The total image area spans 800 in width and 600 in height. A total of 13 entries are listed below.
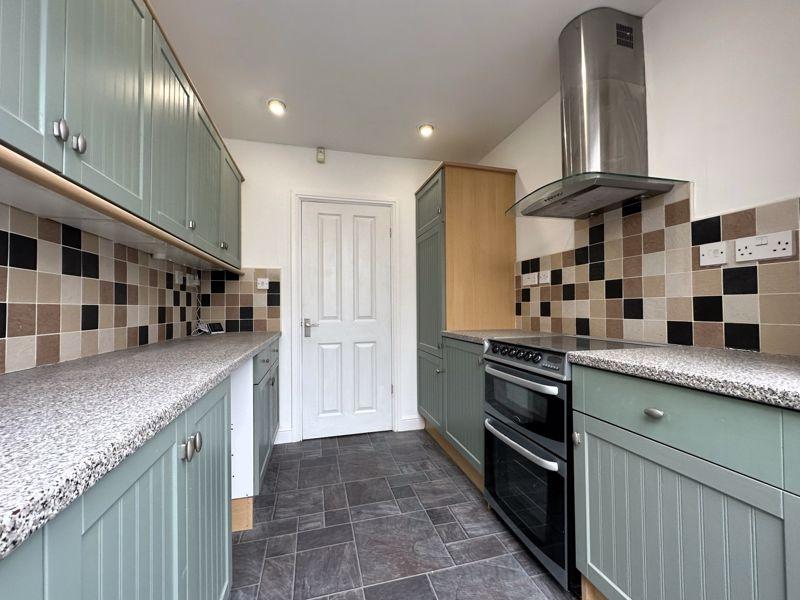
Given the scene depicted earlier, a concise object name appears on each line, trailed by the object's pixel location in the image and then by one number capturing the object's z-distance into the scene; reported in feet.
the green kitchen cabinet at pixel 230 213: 7.21
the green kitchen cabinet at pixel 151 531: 1.35
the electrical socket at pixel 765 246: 3.75
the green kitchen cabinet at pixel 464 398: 6.32
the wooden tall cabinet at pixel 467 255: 8.00
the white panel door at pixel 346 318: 9.43
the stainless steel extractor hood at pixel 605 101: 5.20
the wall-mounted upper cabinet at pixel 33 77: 2.19
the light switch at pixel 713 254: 4.32
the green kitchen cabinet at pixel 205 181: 5.53
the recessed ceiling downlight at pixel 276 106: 7.32
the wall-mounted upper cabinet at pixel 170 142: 4.17
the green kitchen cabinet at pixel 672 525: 2.38
